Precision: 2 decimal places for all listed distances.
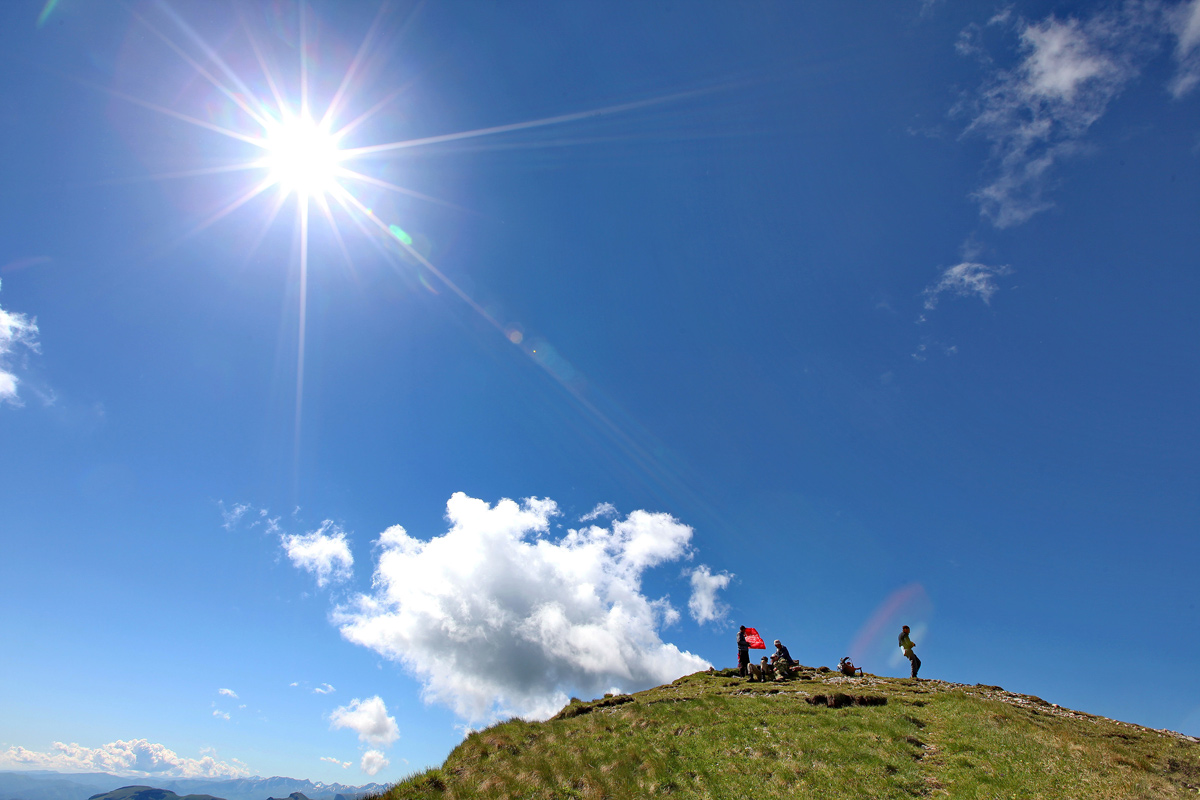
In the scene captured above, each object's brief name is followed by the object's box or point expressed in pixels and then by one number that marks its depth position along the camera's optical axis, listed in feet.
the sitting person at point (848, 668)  117.34
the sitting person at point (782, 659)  116.35
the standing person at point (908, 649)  110.01
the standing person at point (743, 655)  125.98
